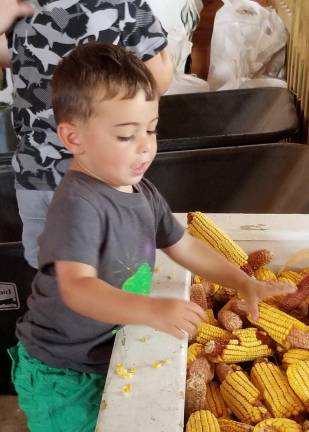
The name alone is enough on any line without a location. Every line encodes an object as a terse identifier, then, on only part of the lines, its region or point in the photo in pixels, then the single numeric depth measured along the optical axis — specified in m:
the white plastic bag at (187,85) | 2.11
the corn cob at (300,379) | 0.84
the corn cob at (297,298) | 0.99
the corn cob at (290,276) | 1.04
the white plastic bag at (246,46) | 2.17
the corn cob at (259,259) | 1.04
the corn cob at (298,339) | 0.91
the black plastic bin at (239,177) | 1.46
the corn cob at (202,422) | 0.76
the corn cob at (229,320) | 0.95
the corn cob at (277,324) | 0.92
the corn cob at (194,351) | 0.91
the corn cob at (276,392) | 0.85
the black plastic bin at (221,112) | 1.86
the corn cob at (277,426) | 0.80
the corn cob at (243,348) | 0.92
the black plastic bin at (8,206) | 1.53
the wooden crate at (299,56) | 1.80
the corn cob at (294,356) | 0.90
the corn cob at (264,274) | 1.04
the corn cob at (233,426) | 0.80
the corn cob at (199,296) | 0.97
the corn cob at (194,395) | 0.82
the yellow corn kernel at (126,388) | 0.74
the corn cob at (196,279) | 1.04
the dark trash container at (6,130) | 1.83
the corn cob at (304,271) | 1.06
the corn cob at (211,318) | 1.00
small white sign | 1.33
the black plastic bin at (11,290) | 1.27
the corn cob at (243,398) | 0.85
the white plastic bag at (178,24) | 2.31
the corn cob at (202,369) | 0.88
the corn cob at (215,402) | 0.88
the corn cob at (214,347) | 0.91
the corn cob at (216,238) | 1.01
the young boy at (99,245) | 0.65
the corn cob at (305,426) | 0.81
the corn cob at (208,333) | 0.93
